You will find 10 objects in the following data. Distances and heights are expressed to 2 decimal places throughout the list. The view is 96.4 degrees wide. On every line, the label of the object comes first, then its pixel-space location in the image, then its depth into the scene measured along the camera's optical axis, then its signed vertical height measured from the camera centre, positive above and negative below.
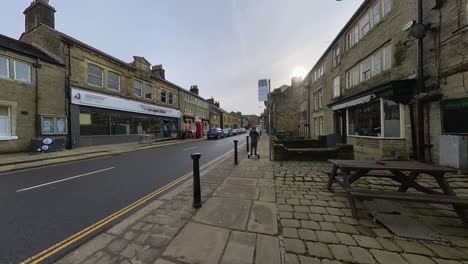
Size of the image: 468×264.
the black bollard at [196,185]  4.22 -1.09
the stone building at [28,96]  12.27 +2.47
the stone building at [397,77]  6.33 +2.02
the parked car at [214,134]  29.17 -0.37
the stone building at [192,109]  34.25 +4.26
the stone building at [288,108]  30.78 +3.40
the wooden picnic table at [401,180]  3.17 -1.06
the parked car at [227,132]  37.08 -0.20
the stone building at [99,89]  15.87 +4.25
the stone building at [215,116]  51.53 +4.04
